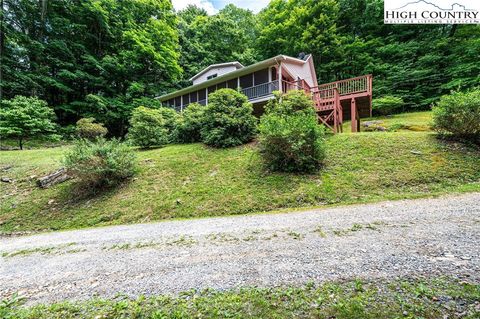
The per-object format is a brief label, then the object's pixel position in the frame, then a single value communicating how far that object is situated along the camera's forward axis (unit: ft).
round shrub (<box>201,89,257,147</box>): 32.65
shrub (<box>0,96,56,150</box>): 42.22
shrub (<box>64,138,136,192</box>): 23.56
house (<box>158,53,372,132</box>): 34.32
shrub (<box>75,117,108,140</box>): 53.98
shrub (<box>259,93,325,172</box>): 22.27
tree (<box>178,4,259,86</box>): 89.51
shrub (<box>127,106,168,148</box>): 38.42
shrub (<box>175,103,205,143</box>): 38.19
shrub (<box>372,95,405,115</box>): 50.66
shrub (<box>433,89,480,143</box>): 22.06
